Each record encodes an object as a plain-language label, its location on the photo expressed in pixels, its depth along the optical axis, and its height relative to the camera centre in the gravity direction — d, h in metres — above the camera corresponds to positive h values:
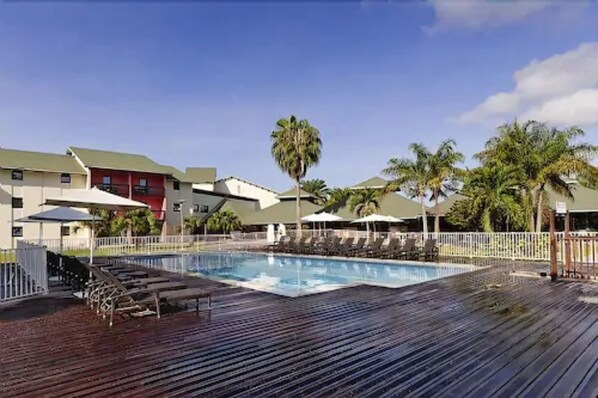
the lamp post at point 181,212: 33.96 +0.94
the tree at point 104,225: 29.27 -0.08
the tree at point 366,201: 29.48 +1.29
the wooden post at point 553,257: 10.51 -1.03
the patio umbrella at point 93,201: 9.98 +0.58
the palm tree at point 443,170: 24.27 +2.81
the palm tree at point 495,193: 19.59 +1.17
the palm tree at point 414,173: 25.22 +2.78
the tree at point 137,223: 28.67 +0.01
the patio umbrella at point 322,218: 26.82 +0.14
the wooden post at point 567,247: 10.84 -0.82
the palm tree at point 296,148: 31.59 +5.52
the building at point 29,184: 29.97 +3.06
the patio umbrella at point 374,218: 23.06 +0.05
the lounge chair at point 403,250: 17.28 -1.30
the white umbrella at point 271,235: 26.48 -0.89
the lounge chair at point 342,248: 19.64 -1.32
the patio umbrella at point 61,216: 11.89 +0.25
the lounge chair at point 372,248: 18.50 -1.27
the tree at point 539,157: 20.30 +2.98
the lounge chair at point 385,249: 17.70 -1.28
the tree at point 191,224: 35.16 -0.13
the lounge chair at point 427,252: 16.80 -1.37
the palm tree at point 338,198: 35.47 +1.86
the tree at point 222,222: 35.31 -0.04
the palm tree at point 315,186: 47.13 +4.12
